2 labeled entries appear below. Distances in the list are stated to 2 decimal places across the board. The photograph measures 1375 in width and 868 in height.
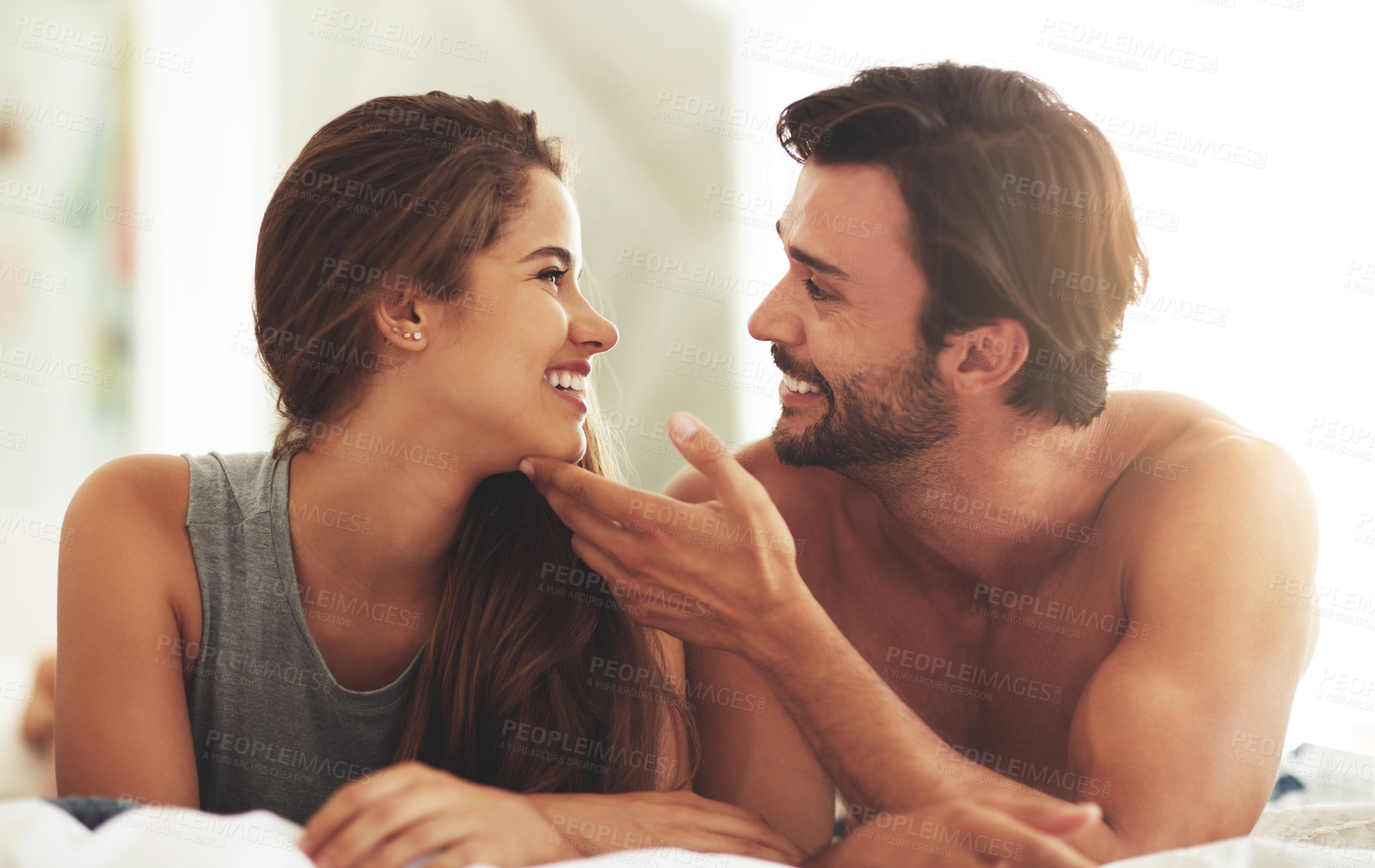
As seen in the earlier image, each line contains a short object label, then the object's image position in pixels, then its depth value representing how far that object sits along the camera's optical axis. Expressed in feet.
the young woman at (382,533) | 3.38
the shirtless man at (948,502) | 3.52
